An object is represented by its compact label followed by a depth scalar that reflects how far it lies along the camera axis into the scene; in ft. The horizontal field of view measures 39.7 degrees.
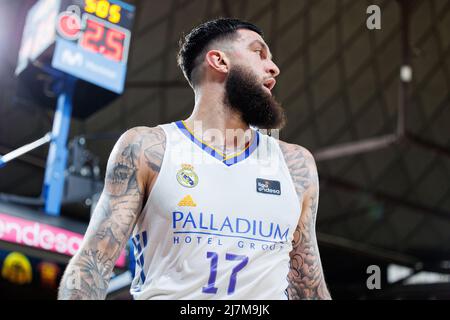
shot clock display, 27.48
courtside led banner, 21.94
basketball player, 6.68
